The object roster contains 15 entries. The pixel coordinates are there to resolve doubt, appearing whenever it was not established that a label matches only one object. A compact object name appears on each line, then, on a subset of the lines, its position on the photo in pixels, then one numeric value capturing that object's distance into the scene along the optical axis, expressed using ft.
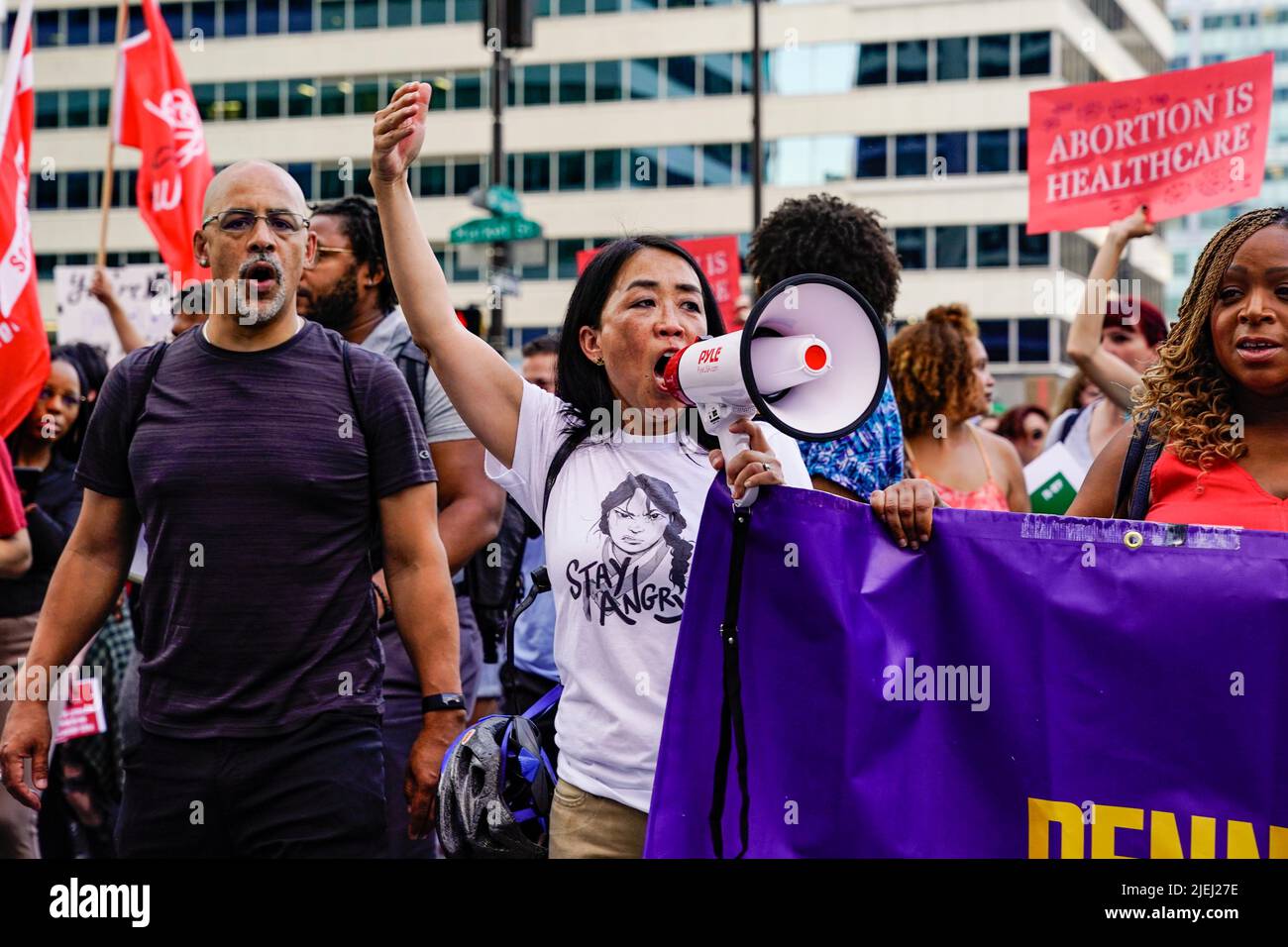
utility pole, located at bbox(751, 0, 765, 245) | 78.28
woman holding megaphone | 9.75
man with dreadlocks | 14.01
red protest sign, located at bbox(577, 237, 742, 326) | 33.42
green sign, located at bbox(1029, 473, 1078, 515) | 17.69
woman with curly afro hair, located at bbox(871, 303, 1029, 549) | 16.37
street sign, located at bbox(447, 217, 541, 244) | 41.24
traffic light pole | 39.81
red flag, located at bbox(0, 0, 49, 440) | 17.97
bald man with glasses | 11.23
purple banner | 8.40
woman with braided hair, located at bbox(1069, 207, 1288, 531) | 9.40
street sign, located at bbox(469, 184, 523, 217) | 43.70
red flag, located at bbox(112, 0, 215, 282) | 27.78
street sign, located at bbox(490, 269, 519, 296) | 47.03
